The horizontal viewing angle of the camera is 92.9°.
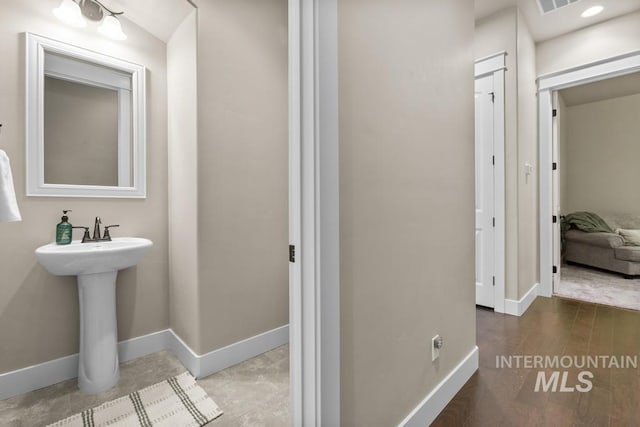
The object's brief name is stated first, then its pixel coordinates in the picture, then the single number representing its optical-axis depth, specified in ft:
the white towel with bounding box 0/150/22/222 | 4.18
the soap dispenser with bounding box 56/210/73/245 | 5.71
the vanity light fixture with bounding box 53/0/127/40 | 5.71
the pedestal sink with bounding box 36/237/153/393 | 5.38
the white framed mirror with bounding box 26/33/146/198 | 5.66
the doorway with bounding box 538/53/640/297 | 10.39
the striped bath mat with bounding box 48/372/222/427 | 4.76
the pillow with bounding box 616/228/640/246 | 13.08
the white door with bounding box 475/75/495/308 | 9.32
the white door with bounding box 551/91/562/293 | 10.61
